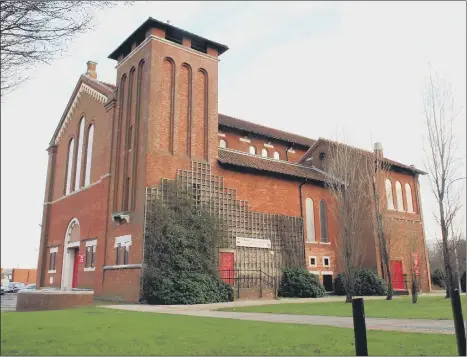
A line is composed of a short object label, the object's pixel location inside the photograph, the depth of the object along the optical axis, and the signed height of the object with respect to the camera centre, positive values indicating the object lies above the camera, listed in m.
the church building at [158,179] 23.83 +6.15
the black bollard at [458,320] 5.56 -0.47
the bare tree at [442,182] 17.33 +3.84
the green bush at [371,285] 27.72 -0.16
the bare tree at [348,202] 20.38 +4.07
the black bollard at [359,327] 4.68 -0.47
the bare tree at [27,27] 7.34 +4.39
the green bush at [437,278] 33.89 +0.32
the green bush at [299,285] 25.16 -0.11
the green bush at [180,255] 20.25 +1.42
